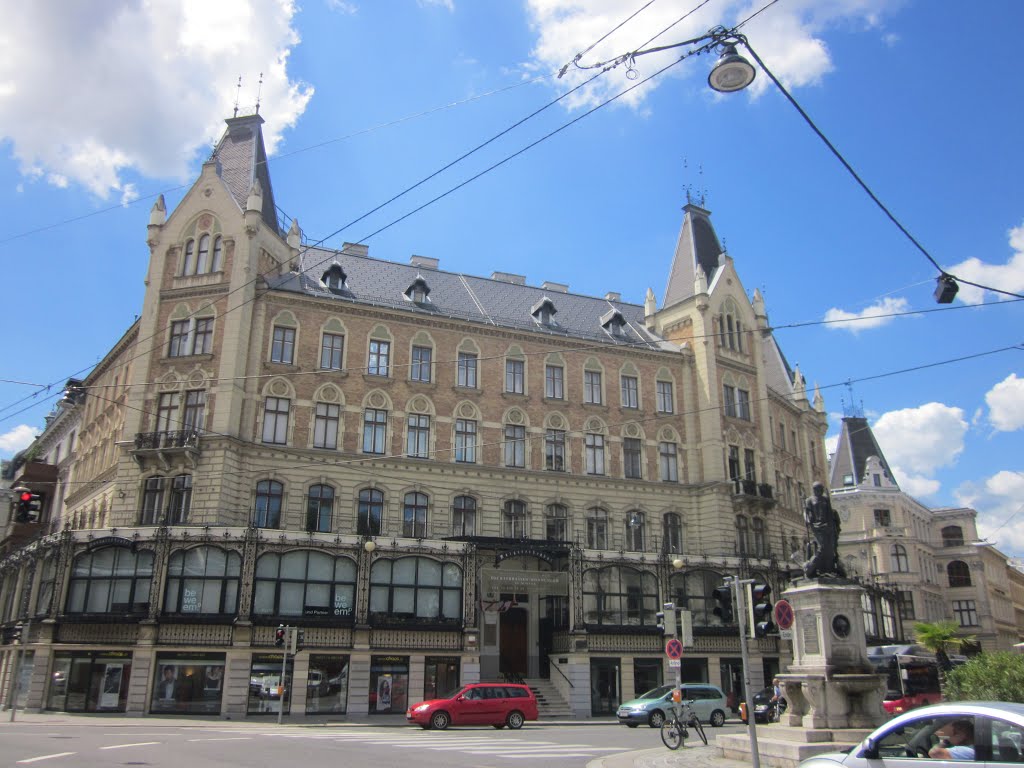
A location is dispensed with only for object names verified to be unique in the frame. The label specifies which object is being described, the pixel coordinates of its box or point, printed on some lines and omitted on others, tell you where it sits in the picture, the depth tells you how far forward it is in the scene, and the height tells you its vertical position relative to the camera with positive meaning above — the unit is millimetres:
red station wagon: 26375 -2045
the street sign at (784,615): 14695 +525
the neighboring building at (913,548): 68875 +8325
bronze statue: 19141 +2514
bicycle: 20203 -2079
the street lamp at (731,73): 12805 +8594
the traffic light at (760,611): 14156 +579
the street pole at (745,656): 13078 -168
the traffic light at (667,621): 20547 +570
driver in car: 8727 -963
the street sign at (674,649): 23438 -113
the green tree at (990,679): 14727 -567
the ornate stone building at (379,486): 31859 +6915
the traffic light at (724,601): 15172 +781
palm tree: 43531 +514
